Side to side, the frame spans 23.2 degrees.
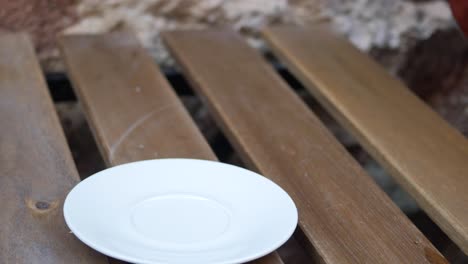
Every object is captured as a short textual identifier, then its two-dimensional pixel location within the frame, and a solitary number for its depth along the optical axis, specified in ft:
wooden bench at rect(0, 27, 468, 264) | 2.47
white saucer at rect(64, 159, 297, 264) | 2.32
